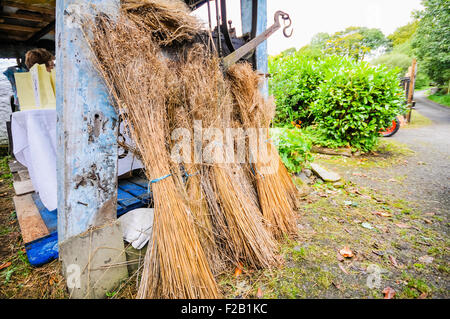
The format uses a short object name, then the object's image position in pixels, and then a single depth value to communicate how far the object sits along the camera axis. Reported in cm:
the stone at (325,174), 335
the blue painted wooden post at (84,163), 128
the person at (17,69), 328
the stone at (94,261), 135
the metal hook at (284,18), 243
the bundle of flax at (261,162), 213
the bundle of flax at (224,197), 174
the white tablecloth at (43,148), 195
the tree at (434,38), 1106
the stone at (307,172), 352
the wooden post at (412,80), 814
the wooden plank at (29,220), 180
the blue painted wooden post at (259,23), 294
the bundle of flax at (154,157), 133
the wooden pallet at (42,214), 168
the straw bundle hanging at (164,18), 156
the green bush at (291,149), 320
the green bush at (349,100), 419
